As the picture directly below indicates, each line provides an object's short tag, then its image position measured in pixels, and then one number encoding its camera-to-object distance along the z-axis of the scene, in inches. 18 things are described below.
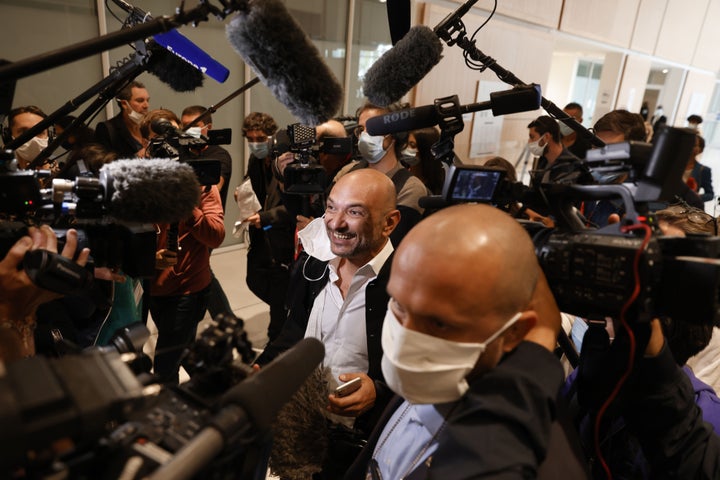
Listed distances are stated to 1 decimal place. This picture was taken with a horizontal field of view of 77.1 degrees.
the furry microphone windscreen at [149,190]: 34.9
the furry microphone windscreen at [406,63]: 53.2
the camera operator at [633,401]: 33.0
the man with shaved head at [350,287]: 54.3
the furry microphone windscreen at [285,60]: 30.9
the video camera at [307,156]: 77.9
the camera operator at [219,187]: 108.0
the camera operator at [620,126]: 104.8
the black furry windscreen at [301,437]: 45.2
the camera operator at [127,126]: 108.6
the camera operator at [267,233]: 96.8
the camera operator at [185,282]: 81.2
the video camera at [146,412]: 14.5
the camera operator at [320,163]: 83.0
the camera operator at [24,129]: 95.4
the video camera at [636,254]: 27.2
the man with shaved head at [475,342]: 25.2
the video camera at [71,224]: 32.6
